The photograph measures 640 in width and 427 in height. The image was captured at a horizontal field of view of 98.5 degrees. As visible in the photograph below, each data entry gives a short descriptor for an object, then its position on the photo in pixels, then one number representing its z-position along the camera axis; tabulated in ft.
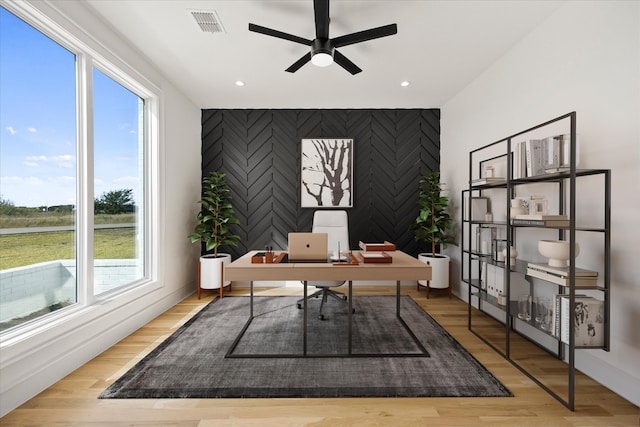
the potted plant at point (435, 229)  11.99
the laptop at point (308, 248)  7.39
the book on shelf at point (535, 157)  6.25
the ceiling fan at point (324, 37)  6.28
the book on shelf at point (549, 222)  5.71
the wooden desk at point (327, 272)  6.66
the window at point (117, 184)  7.98
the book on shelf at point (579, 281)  5.38
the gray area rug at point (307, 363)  5.82
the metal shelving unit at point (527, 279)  5.26
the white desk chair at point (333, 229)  10.46
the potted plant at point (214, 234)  11.89
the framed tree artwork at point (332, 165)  13.76
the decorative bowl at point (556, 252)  5.67
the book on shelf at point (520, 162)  6.59
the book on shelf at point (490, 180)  7.86
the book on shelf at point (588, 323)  5.38
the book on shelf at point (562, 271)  5.43
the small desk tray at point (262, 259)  7.26
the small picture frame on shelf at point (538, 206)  6.27
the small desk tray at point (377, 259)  7.09
